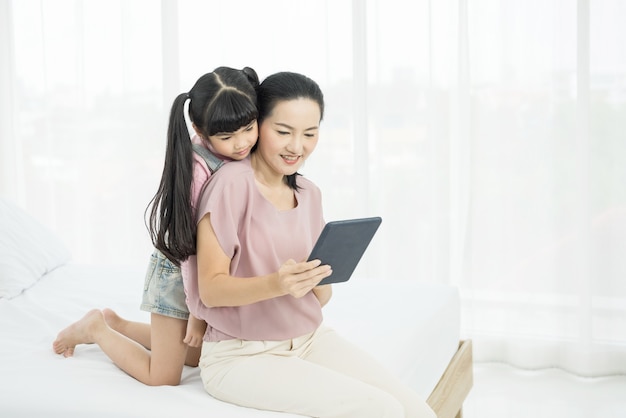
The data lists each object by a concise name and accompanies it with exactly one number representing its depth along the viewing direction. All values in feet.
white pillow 15.09
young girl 11.71
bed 11.75
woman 11.49
